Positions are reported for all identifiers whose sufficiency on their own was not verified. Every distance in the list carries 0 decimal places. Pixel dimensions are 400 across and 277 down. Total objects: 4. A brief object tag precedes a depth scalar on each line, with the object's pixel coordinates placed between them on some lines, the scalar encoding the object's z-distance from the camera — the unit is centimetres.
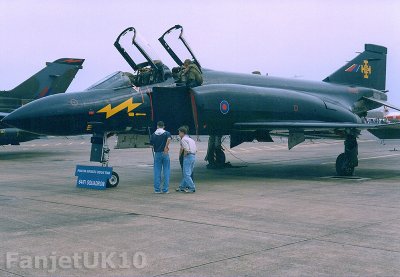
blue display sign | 1130
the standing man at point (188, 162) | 1064
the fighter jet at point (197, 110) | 1121
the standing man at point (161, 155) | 1057
